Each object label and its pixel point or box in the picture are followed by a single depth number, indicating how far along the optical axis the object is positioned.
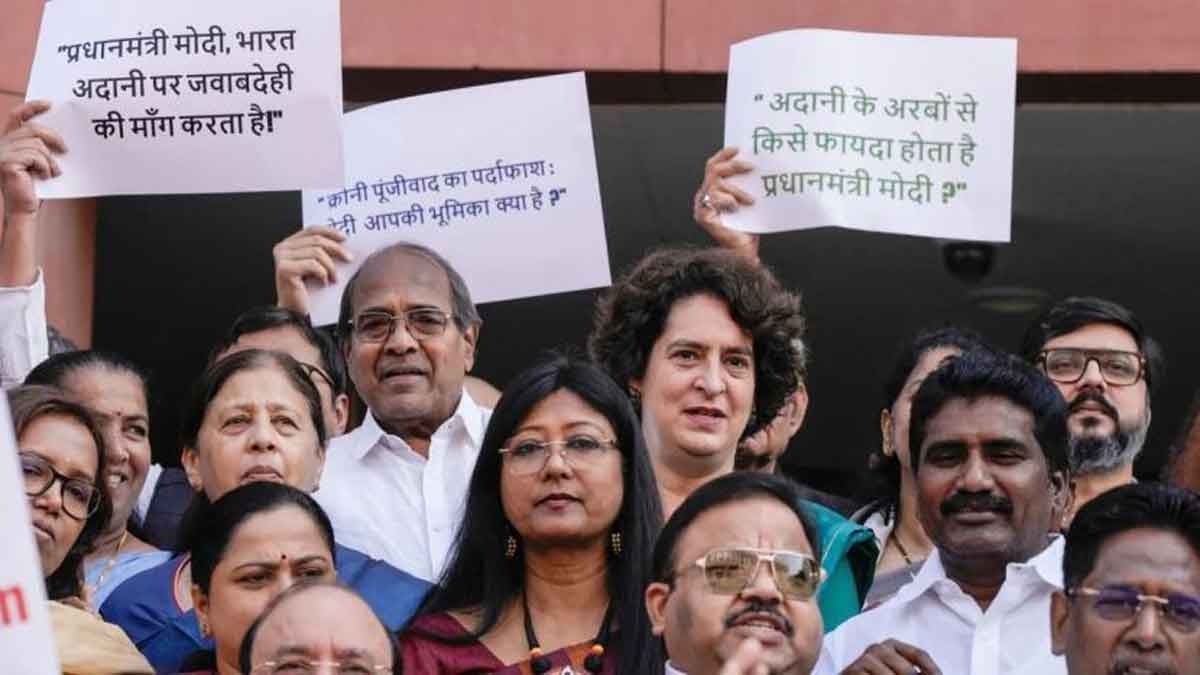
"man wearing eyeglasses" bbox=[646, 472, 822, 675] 5.16
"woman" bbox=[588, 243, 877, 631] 6.39
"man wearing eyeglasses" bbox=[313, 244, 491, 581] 6.70
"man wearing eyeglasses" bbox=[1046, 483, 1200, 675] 5.12
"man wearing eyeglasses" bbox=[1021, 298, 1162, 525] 6.96
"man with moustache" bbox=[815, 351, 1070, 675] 5.88
